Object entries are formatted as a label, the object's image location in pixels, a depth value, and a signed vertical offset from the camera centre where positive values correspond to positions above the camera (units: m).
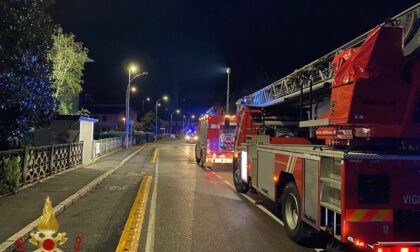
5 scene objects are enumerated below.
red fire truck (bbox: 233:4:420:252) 5.52 -0.15
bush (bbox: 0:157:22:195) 10.91 -1.02
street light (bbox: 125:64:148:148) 41.45 +4.72
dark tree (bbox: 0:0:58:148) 10.14 +1.80
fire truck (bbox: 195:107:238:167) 21.92 -0.03
